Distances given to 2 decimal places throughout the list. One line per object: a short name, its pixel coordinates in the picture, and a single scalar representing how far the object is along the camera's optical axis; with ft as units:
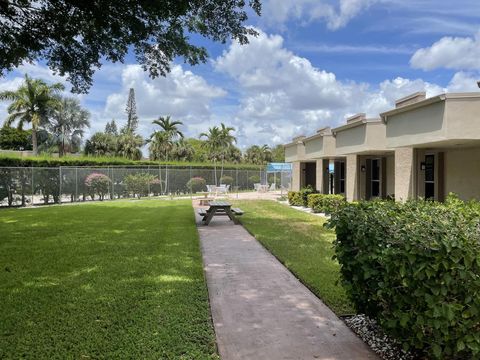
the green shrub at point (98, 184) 84.88
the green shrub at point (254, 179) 138.72
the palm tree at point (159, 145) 153.58
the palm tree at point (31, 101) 128.98
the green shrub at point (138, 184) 92.99
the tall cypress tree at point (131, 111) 250.98
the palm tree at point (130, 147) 174.91
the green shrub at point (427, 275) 9.36
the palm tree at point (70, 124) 188.65
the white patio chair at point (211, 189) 106.51
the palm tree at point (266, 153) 252.87
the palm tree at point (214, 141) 181.98
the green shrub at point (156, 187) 99.99
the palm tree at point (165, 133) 152.76
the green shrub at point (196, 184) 111.65
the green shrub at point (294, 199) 69.94
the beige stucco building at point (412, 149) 32.17
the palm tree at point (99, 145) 189.30
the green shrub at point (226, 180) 124.98
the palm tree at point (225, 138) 181.98
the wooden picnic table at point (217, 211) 43.47
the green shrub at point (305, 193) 67.90
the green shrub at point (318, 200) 54.08
